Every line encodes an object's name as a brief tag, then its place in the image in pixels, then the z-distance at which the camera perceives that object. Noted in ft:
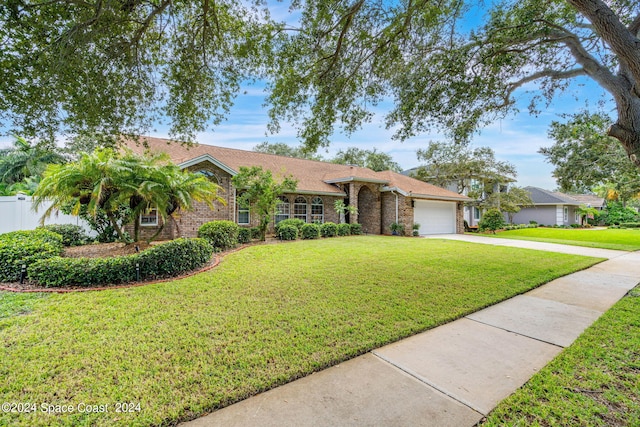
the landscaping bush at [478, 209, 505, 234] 69.51
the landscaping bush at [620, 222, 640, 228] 97.25
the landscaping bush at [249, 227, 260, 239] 43.72
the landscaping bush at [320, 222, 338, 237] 52.26
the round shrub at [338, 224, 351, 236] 54.95
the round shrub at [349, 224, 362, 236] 57.77
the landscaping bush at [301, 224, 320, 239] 48.96
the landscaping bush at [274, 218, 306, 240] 47.16
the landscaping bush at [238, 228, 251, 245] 40.96
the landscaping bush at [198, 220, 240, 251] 34.26
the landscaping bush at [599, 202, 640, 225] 109.91
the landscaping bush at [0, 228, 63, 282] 19.58
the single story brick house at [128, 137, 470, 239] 43.93
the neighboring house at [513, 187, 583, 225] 99.71
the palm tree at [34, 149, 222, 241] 24.39
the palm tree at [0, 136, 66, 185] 66.23
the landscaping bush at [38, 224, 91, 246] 32.99
